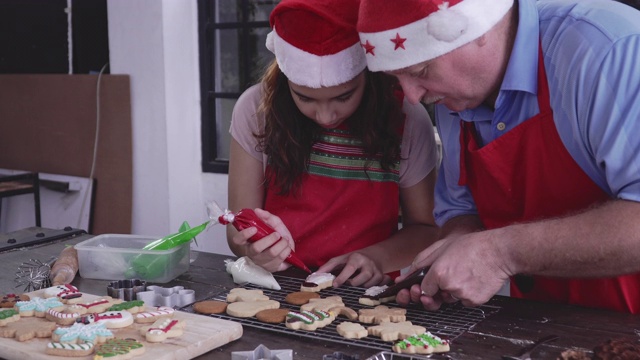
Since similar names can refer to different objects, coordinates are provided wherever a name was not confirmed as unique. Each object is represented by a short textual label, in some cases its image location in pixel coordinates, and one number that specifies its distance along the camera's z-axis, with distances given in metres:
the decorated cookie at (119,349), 1.46
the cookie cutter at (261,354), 1.47
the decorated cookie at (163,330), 1.56
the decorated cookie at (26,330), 1.59
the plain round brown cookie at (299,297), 1.85
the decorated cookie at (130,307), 1.73
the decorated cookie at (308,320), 1.66
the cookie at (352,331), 1.60
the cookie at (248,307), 1.76
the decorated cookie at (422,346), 1.49
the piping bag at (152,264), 2.05
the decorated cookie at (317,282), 1.96
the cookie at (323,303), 1.75
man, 1.59
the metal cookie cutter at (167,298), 1.86
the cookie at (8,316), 1.67
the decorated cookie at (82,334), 1.54
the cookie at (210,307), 1.79
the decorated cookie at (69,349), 1.50
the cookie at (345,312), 1.72
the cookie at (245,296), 1.87
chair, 4.46
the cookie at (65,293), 1.82
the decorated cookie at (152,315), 1.68
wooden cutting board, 1.51
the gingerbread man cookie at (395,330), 1.58
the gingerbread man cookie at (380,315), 1.69
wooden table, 1.52
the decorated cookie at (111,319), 1.65
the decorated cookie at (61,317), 1.68
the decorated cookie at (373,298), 1.84
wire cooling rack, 1.60
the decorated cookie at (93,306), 1.74
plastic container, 2.05
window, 4.22
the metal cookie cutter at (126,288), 1.90
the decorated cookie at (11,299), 1.78
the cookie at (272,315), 1.71
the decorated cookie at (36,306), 1.73
